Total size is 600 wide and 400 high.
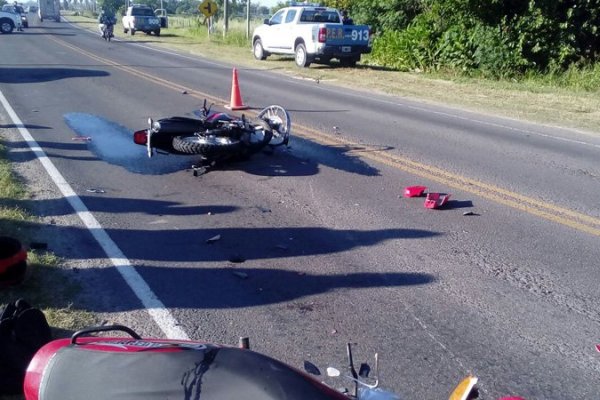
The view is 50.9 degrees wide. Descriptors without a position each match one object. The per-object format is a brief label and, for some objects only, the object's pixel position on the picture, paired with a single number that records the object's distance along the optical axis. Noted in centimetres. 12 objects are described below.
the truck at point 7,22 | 4144
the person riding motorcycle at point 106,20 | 3794
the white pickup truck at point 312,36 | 2300
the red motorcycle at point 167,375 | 221
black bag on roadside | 344
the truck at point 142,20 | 4559
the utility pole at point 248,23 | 3747
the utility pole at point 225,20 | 4021
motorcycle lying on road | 806
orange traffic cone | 1372
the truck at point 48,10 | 6919
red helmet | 464
